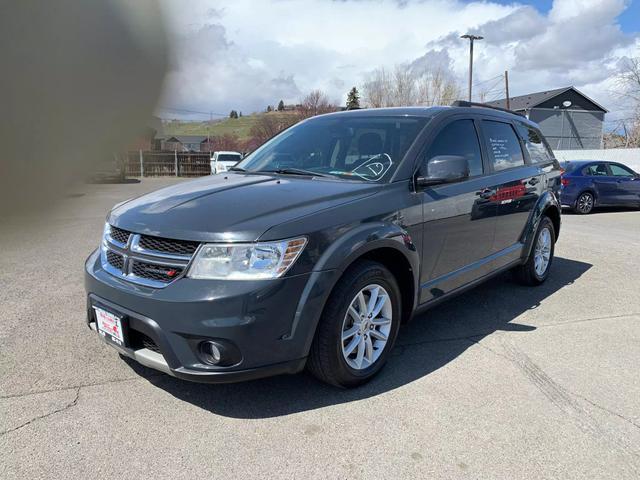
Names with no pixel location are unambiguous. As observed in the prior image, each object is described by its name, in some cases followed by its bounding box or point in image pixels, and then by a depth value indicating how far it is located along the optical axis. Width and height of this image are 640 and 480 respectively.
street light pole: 35.70
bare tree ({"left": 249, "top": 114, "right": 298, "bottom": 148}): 52.74
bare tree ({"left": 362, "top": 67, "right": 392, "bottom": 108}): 44.22
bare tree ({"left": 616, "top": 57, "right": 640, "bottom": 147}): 32.53
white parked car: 27.20
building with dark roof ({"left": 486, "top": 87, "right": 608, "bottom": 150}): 43.03
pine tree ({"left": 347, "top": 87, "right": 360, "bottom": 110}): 65.56
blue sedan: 12.94
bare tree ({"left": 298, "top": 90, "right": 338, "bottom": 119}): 52.78
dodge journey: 2.50
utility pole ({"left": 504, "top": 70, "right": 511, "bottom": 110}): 38.21
